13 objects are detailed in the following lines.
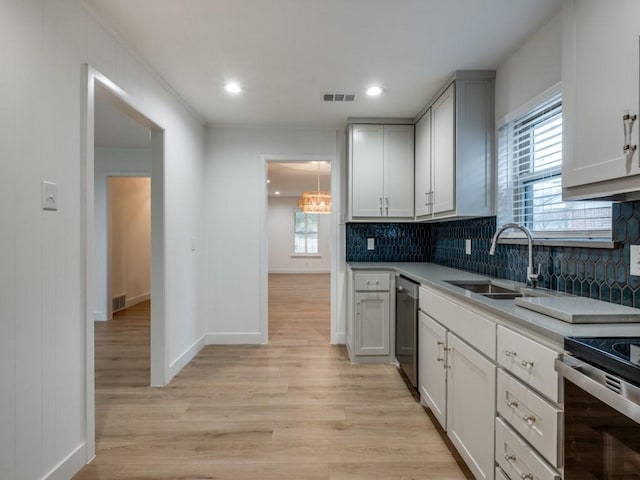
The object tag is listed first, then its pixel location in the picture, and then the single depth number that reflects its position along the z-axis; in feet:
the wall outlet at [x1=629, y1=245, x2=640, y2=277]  4.62
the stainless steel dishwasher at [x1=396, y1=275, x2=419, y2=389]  8.52
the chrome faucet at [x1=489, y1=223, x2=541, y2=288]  6.34
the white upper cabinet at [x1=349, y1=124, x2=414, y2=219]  11.62
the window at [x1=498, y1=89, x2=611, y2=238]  5.89
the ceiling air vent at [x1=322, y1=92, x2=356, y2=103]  9.70
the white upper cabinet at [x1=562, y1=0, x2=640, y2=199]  3.80
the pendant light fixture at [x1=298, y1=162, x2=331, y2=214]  23.20
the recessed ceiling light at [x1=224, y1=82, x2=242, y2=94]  9.09
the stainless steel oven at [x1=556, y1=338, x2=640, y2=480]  2.75
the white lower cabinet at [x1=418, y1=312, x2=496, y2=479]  5.05
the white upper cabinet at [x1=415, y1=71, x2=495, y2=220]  8.30
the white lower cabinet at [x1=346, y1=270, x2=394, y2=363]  10.79
